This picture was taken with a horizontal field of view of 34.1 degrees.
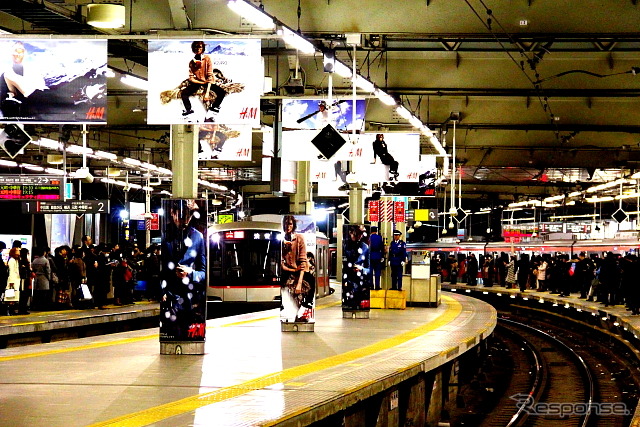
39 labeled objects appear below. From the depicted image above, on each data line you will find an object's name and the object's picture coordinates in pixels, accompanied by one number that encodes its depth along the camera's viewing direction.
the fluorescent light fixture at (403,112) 21.20
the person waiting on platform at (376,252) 27.55
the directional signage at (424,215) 47.28
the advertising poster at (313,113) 19.66
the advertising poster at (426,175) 25.92
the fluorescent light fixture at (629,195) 38.38
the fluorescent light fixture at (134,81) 17.83
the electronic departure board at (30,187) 27.44
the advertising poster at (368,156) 19.64
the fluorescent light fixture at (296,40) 14.27
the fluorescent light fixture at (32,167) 34.10
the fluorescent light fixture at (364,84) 18.78
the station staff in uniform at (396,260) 27.45
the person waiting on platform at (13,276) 21.72
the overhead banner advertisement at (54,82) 13.60
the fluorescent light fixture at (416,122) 22.85
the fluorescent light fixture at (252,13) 12.75
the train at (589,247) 40.28
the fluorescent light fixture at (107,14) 12.85
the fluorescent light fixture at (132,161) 30.51
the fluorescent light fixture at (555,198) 46.63
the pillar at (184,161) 14.04
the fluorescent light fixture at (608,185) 34.81
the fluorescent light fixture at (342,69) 17.61
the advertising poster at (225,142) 21.16
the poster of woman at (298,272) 17.98
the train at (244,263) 29.20
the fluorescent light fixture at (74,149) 26.76
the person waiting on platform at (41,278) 23.62
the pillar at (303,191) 21.27
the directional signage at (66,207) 28.16
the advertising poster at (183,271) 13.74
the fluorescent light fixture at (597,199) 45.12
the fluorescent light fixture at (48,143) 26.22
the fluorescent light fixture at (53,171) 37.94
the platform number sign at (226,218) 47.59
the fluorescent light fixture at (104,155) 28.83
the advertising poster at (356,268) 22.06
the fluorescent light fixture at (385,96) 20.02
